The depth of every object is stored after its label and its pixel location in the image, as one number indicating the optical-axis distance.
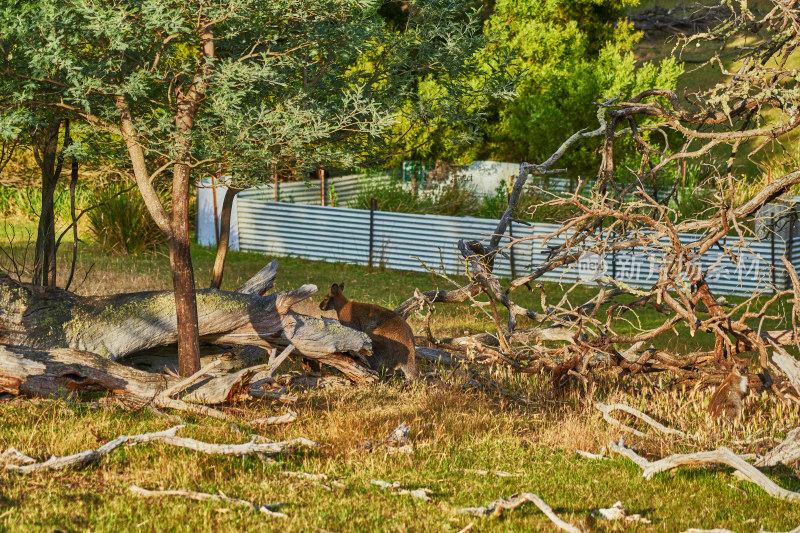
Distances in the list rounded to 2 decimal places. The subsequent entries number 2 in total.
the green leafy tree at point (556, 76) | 43.47
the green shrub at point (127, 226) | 37.50
